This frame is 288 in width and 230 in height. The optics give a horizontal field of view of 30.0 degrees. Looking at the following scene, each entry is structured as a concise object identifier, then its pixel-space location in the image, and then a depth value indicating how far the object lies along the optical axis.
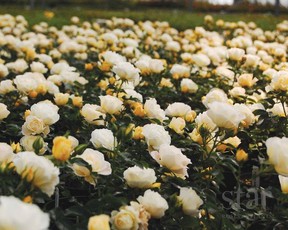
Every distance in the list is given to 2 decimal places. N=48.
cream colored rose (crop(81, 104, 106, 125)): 1.68
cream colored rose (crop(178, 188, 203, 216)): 1.25
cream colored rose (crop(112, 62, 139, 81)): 1.92
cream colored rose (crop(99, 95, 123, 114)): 1.65
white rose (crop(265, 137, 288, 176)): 1.21
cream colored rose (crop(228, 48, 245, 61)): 2.50
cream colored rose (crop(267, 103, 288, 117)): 1.86
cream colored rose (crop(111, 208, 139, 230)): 1.09
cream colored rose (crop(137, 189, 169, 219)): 1.17
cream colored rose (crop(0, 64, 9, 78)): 2.44
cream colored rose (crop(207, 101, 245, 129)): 1.35
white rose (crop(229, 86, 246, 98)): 2.17
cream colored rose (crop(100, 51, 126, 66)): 2.36
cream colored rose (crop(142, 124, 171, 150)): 1.43
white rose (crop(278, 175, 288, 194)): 1.37
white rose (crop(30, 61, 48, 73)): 2.61
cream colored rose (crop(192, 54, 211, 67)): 2.89
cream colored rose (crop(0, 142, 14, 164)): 1.20
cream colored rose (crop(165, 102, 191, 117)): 1.82
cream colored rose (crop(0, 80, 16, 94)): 2.13
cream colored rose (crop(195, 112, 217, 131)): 1.54
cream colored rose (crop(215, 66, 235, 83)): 2.61
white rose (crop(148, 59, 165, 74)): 2.28
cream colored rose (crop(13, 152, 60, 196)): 1.05
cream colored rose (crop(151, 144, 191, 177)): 1.34
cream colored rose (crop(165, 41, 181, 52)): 3.62
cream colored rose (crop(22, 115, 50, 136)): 1.47
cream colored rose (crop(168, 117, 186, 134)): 1.62
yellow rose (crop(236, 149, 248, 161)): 1.41
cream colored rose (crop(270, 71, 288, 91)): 1.81
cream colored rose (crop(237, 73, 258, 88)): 2.29
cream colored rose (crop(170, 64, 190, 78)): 2.62
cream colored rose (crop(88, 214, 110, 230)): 0.97
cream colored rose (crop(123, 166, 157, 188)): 1.23
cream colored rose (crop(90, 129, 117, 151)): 1.38
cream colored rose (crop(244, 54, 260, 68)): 2.67
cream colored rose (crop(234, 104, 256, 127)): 1.71
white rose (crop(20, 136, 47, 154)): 1.37
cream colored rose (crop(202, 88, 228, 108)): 1.93
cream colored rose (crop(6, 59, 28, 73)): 2.72
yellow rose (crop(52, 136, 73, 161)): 1.11
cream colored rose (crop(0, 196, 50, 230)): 0.79
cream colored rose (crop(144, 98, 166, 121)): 1.72
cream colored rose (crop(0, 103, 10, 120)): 1.68
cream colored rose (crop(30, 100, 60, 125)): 1.49
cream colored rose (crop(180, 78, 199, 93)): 2.42
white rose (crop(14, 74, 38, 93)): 1.99
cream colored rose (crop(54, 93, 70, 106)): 1.95
